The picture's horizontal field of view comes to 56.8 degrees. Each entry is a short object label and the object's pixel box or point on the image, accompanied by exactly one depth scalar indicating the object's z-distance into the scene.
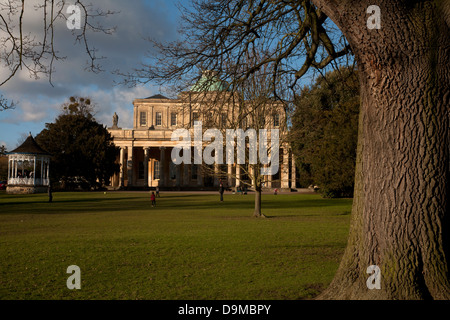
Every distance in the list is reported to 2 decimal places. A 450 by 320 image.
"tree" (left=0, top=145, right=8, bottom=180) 76.93
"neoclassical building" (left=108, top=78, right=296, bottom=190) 69.00
